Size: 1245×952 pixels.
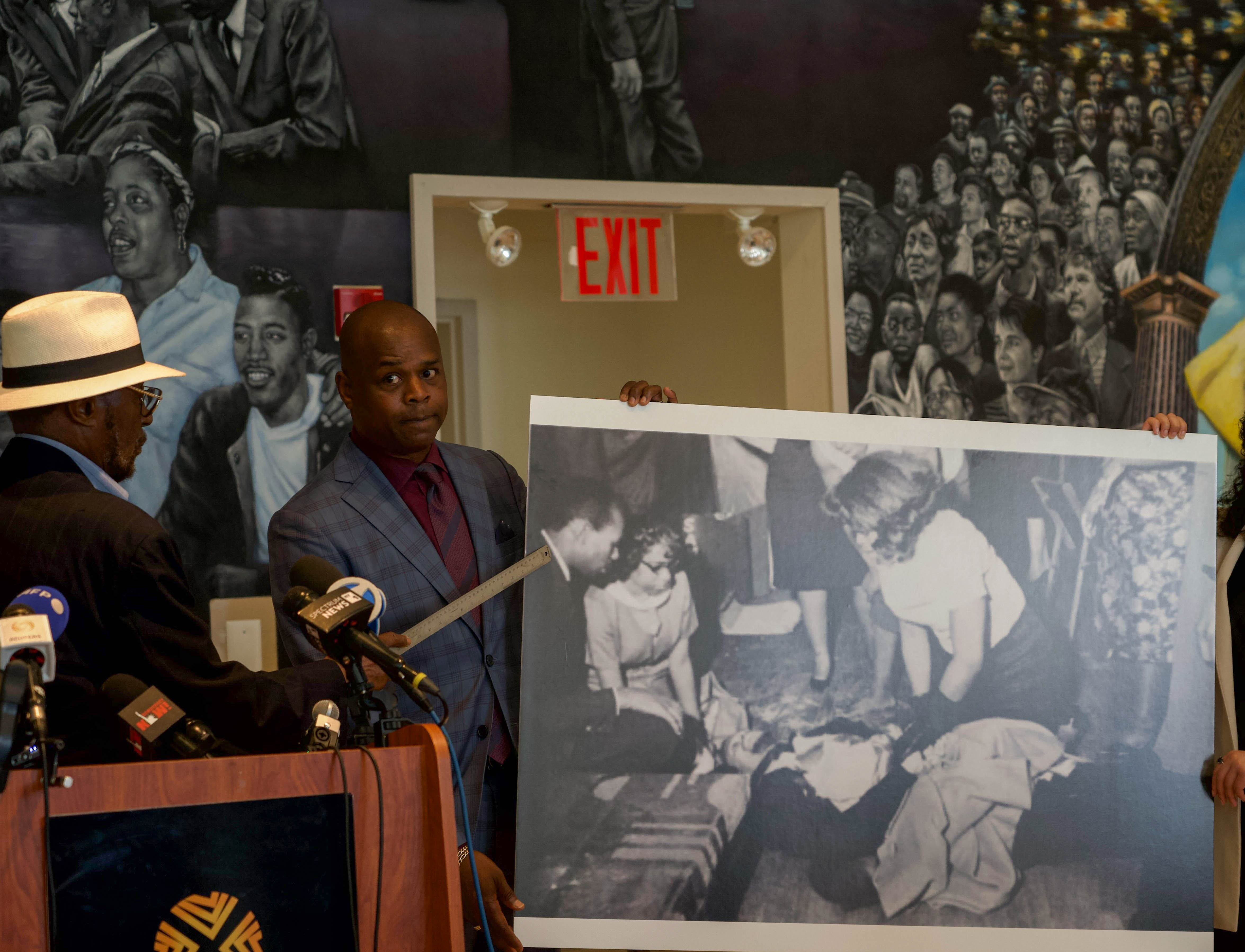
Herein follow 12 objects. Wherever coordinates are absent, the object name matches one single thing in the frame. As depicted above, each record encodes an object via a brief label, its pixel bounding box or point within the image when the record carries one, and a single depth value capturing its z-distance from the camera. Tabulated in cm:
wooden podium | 506
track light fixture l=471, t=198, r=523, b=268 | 711
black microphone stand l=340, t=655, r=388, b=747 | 544
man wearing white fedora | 550
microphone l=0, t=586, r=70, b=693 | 461
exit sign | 719
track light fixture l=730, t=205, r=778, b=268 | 726
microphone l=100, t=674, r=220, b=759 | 528
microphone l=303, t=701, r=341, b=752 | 544
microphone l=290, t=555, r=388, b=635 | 543
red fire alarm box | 696
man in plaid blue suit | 585
